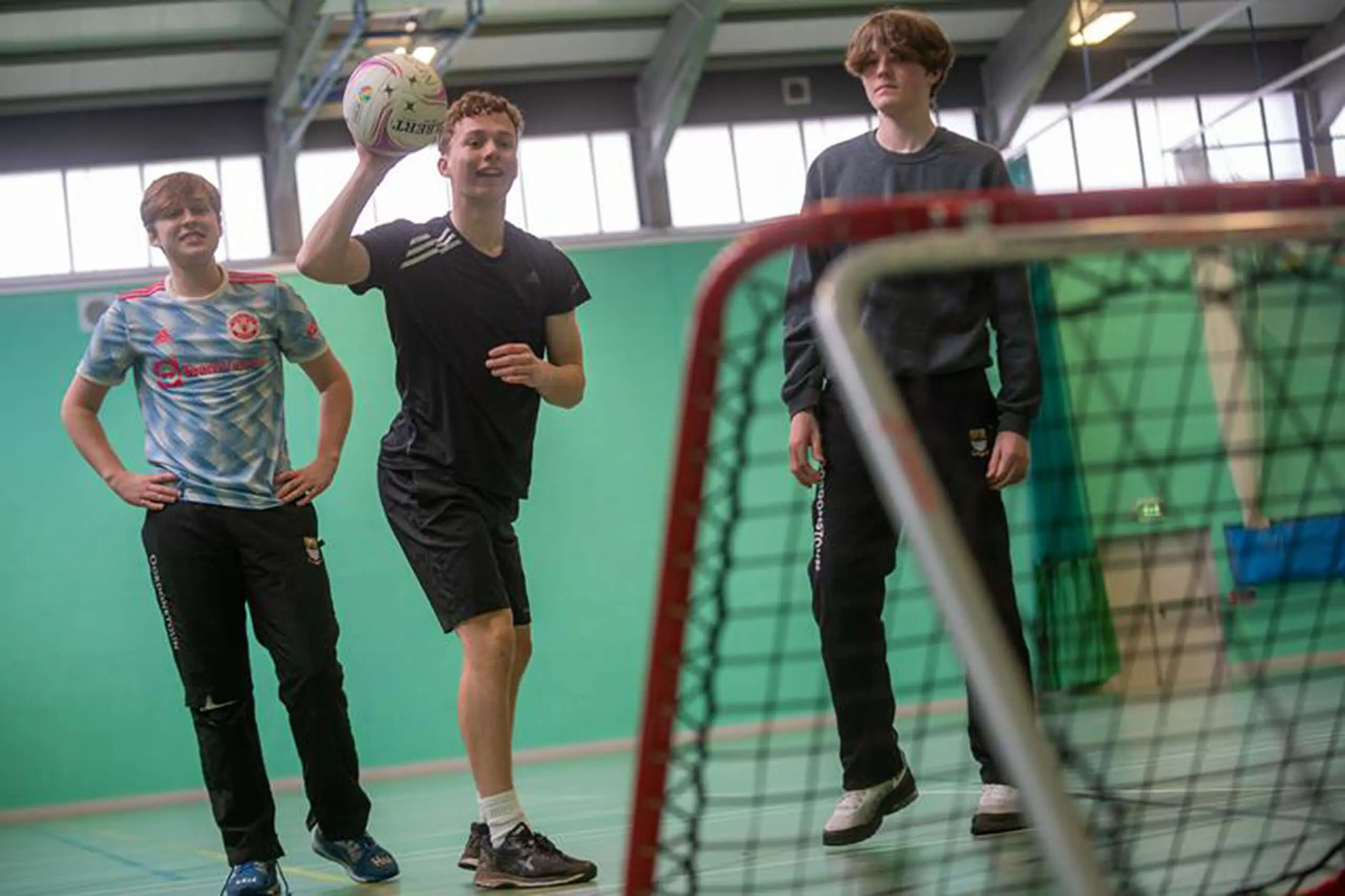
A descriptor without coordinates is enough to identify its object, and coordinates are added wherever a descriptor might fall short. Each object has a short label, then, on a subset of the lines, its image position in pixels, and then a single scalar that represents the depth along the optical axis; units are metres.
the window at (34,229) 10.57
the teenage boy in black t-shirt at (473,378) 3.62
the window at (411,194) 11.00
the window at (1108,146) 11.73
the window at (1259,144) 10.35
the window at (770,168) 11.66
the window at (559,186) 11.34
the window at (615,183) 11.45
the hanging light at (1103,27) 11.24
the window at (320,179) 11.12
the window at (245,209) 11.01
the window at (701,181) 11.54
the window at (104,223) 10.69
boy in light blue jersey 3.73
